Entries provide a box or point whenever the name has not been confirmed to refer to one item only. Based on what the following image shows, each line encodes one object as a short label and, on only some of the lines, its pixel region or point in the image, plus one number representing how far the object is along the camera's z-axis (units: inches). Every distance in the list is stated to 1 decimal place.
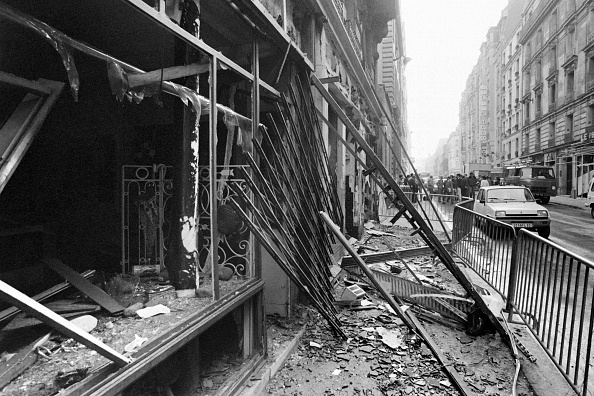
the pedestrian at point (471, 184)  988.7
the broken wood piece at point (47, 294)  112.4
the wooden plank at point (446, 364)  137.3
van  1002.7
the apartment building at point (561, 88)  1188.5
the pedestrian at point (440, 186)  1268.5
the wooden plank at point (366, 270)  154.6
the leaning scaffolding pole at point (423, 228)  177.9
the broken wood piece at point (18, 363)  83.7
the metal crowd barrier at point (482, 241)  225.7
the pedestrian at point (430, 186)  1386.2
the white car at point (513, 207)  429.1
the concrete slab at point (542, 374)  139.2
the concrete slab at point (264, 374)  135.6
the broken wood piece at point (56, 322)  63.8
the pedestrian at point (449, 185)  1096.6
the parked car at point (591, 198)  628.6
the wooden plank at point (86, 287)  123.4
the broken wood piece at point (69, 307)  121.6
